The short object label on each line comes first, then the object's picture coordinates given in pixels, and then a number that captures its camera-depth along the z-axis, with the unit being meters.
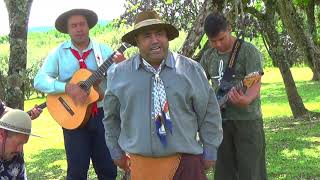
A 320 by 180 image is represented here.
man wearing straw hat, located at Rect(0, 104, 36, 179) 3.64
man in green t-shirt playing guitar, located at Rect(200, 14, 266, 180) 4.65
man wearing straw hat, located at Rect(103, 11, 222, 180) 3.61
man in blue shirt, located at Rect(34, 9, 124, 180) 5.24
